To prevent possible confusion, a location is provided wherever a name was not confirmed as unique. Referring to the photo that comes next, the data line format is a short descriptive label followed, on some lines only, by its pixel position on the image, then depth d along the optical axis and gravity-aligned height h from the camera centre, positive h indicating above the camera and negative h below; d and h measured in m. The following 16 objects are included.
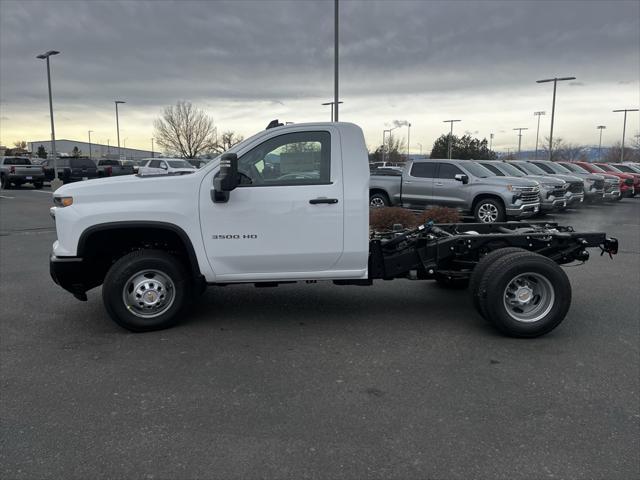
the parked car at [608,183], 22.61 -0.58
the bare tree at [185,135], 61.31 +3.52
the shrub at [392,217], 9.55 -0.90
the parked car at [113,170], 38.25 -0.32
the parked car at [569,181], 18.80 -0.42
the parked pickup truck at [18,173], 31.08 -0.47
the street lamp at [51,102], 29.02 +3.35
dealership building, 134.00 +4.61
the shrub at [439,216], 10.09 -0.90
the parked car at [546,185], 16.25 -0.51
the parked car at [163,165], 31.14 +0.05
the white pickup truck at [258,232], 5.07 -0.62
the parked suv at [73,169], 34.25 -0.26
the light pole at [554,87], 35.04 +5.30
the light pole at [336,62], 17.98 +3.53
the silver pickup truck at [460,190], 14.59 -0.61
